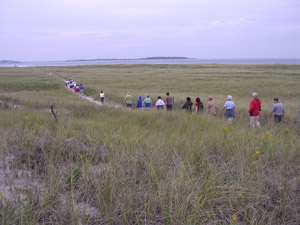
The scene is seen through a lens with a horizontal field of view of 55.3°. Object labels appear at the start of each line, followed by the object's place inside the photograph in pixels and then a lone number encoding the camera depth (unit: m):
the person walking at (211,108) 11.73
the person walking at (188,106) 13.06
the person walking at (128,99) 16.60
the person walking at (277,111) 11.25
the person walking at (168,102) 15.05
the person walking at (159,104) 14.88
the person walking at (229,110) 11.33
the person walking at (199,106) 12.27
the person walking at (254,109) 11.18
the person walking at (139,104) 16.07
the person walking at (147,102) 15.50
